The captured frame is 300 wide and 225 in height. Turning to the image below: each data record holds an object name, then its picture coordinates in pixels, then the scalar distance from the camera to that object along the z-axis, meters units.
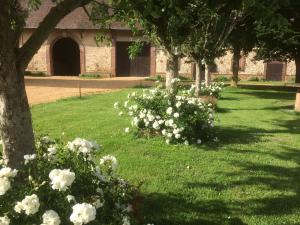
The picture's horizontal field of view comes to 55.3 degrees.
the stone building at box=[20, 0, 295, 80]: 23.47
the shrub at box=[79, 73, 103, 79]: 23.03
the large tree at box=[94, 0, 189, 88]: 3.77
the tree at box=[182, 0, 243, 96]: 8.83
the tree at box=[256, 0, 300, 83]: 12.11
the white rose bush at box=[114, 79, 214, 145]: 6.31
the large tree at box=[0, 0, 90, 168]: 2.87
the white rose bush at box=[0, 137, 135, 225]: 2.32
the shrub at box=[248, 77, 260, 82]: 23.80
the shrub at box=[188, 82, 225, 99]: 11.52
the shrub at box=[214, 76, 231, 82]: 20.55
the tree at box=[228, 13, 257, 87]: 13.94
